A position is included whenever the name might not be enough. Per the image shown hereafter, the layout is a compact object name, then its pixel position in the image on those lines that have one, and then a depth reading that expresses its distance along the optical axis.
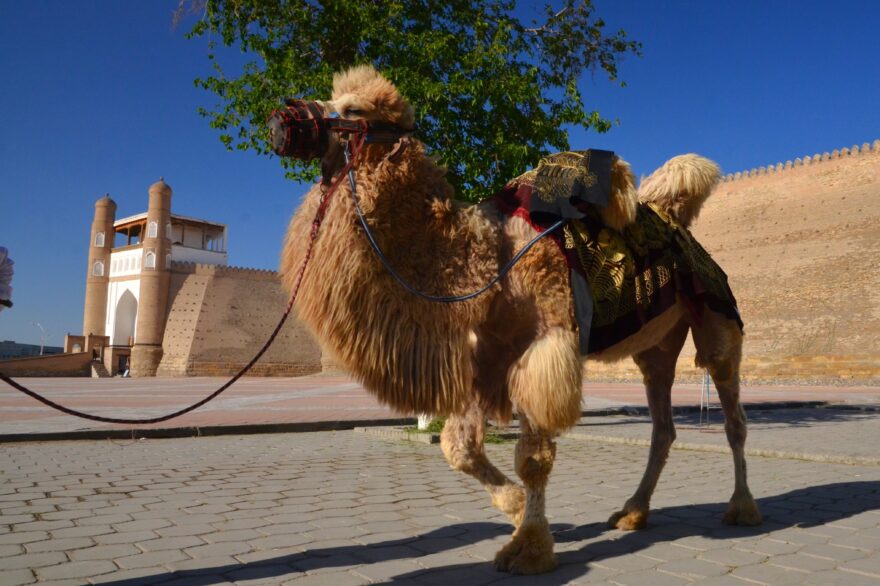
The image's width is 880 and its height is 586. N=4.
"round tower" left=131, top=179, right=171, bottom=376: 51.56
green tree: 9.29
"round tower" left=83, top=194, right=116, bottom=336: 56.84
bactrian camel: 2.92
